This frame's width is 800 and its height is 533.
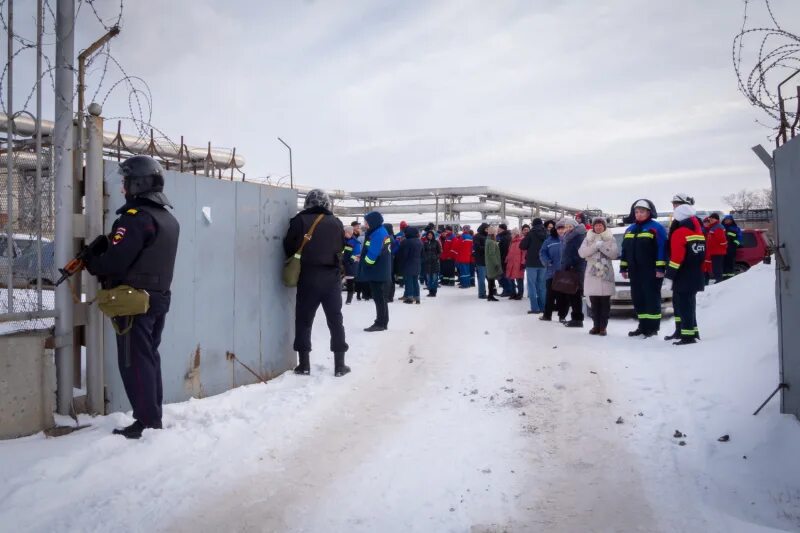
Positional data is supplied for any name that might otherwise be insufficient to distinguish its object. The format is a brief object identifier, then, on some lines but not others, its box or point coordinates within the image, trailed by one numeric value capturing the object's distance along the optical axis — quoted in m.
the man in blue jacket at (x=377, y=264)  8.64
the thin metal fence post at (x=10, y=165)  3.86
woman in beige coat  8.30
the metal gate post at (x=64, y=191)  4.16
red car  16.30
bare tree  47.00
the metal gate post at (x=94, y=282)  4.27
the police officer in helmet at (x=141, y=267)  3.89
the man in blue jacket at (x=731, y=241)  14.44
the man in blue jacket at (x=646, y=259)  7.75
